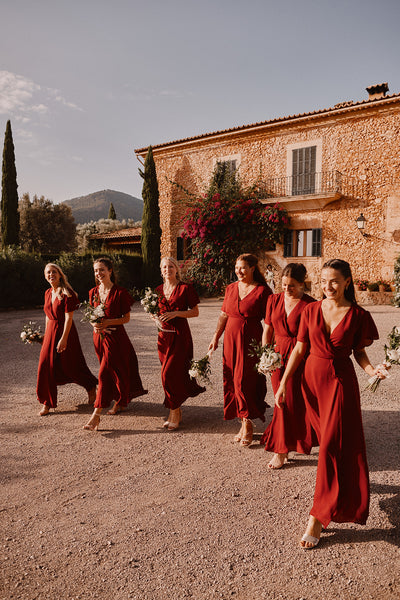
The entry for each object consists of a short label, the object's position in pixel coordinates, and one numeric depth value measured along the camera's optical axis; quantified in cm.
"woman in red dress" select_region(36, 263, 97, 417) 515
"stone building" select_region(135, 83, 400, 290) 1716
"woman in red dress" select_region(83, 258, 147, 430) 483
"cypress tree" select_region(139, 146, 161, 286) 2169
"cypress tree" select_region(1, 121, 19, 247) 2253
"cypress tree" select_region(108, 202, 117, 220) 5339
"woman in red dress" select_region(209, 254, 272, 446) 430
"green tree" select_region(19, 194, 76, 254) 3125
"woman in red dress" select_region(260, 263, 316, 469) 369
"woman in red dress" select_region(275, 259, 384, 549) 269
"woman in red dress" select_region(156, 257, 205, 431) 471
